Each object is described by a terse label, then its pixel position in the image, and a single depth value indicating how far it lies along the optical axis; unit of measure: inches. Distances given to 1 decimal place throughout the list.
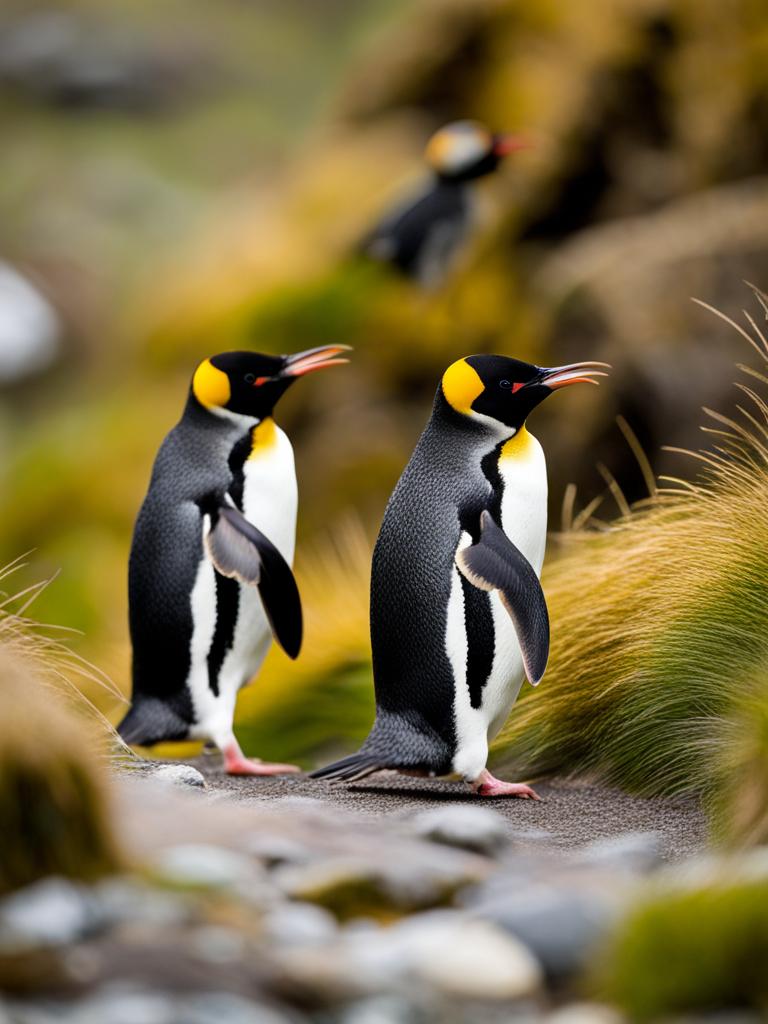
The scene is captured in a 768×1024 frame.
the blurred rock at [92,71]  2452.0
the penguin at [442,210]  739.4
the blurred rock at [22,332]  1668.3
